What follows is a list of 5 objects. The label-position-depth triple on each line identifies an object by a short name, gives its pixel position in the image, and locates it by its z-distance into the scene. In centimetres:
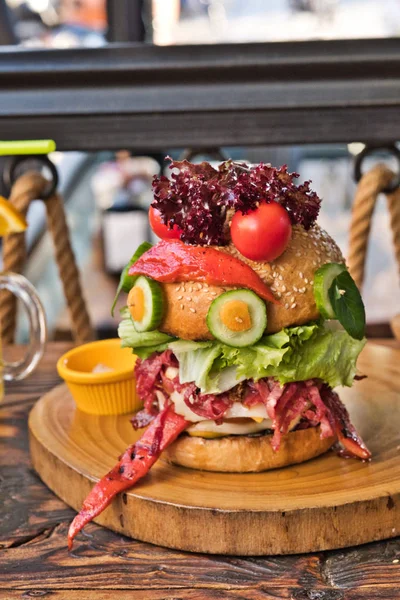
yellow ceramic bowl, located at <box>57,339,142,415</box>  95
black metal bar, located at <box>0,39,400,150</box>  135
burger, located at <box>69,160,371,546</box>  82
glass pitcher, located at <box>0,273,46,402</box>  100
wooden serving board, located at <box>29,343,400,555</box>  80
